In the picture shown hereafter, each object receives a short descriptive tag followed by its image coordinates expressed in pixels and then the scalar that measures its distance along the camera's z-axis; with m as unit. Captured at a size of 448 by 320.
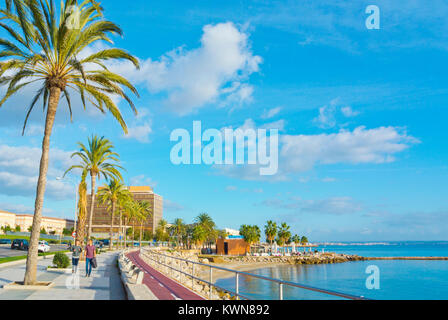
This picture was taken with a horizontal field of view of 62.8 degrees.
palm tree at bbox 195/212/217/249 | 109.88
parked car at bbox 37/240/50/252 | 44.70
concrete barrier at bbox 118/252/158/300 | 8.97
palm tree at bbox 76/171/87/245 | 27.91
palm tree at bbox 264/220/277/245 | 117.19
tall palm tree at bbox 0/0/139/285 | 13.99
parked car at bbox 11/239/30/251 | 47.16
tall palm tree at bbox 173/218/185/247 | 114.32
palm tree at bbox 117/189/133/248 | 55.61
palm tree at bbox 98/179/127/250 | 52.71
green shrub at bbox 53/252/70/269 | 21.70
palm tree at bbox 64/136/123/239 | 34.38
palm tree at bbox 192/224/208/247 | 105.44
